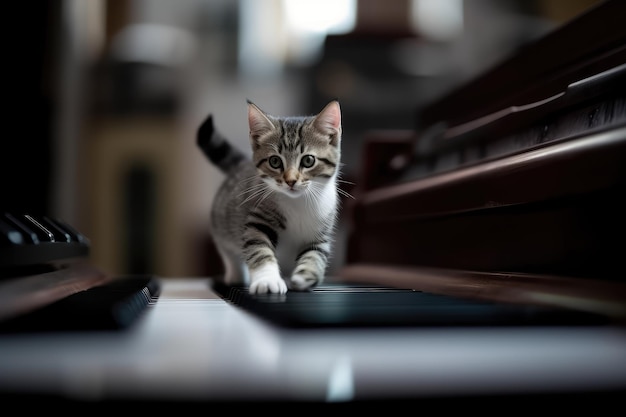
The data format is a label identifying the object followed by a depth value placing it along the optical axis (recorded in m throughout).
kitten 1.27
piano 0.41
